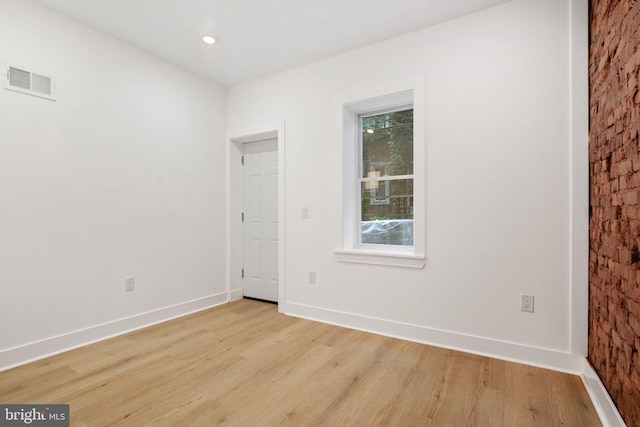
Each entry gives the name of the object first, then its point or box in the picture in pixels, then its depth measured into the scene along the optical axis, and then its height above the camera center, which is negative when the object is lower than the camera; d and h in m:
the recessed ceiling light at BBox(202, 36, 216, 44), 2.87 +1.59
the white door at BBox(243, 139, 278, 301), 3.89 -0.10
